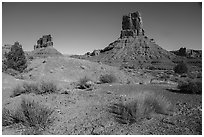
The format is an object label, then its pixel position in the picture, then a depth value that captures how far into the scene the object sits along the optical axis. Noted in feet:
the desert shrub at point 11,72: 78.82
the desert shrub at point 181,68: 147.41
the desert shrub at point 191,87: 30.50
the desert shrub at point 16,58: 90.94
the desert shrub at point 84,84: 38.42
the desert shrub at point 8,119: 18.99
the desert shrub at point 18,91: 32.64
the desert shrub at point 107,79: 50.62
